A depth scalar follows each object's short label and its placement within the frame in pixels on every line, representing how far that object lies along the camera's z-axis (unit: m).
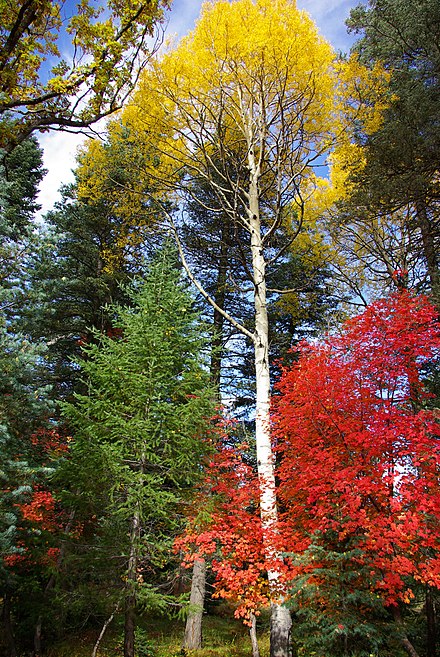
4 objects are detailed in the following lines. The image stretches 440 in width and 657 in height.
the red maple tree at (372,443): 4.57
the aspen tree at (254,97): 7.48
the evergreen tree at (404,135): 7.17
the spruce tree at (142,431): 5.73
